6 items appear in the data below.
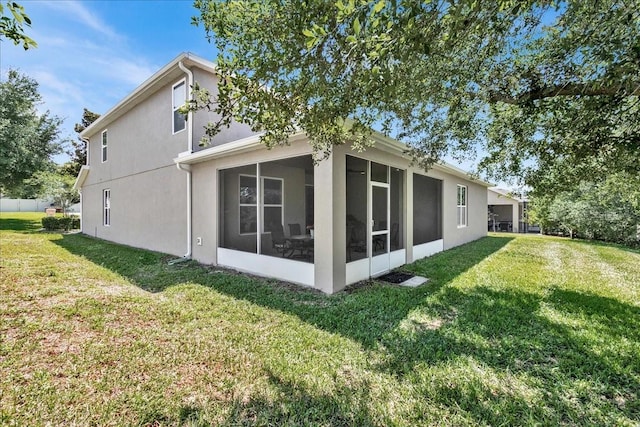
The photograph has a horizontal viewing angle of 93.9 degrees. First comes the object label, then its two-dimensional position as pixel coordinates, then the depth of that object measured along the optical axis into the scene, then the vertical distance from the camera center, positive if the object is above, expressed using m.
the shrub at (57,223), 17.33 -0.52
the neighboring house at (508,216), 26.11 -0.42
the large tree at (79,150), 33.28 +7.30
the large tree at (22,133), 16.62 +4.84
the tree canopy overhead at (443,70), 2.58 +1.60
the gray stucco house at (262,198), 6.03 +0.43
